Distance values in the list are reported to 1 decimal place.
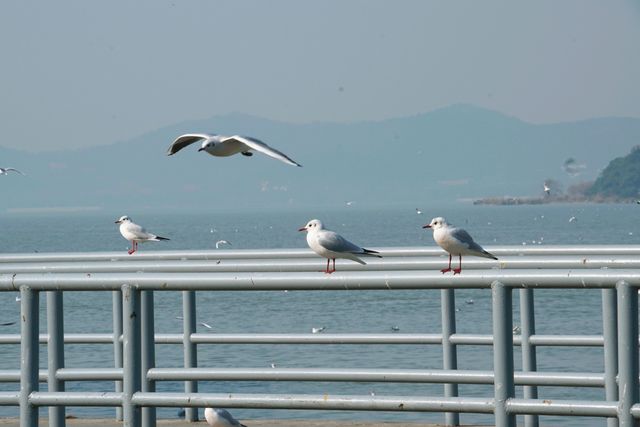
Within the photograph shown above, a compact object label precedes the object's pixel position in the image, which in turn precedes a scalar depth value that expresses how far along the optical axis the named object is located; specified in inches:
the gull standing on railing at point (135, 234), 1531.7
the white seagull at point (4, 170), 2547.0
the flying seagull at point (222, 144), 1025.5
